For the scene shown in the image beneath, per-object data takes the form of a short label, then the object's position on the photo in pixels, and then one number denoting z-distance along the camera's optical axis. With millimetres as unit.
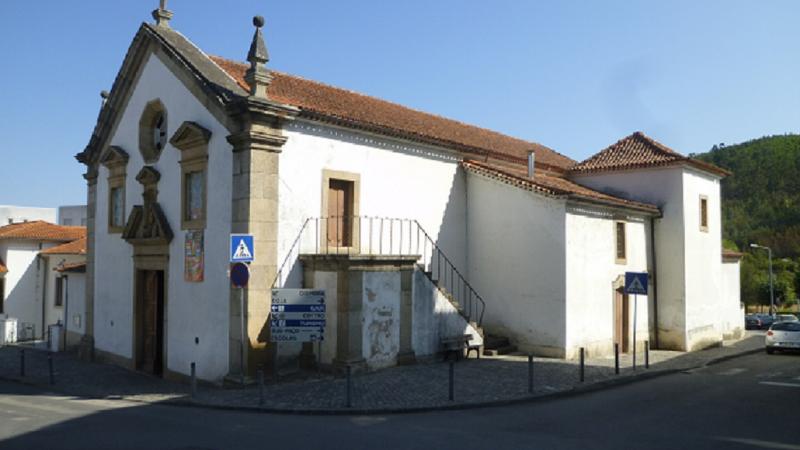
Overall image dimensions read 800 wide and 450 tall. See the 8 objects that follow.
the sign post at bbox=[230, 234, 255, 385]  12031
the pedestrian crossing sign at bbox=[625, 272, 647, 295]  15033
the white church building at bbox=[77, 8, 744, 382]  14312
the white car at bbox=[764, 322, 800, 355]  21125
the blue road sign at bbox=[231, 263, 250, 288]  12008
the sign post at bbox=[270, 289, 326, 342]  12250
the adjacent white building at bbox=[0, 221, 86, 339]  27641
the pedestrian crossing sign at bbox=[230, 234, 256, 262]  12188
